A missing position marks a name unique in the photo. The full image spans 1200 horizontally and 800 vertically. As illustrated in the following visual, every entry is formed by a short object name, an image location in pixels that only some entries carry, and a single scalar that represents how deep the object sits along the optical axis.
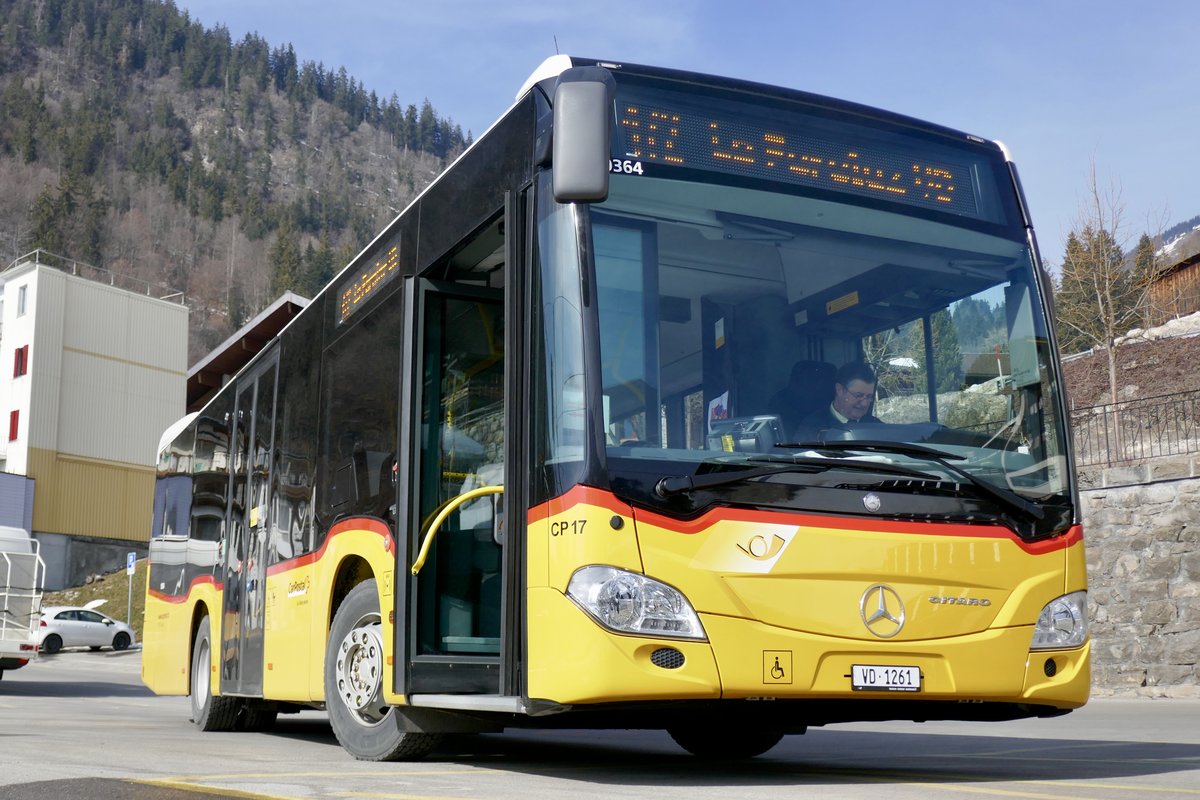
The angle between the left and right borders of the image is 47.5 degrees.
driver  6.05
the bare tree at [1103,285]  30.69
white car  37.72
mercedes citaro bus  5.71
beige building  58.66
